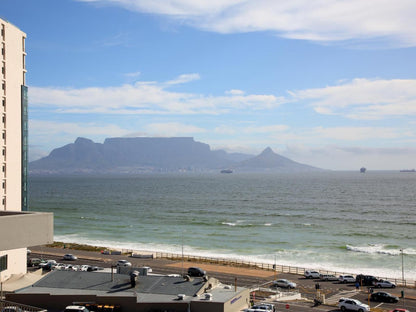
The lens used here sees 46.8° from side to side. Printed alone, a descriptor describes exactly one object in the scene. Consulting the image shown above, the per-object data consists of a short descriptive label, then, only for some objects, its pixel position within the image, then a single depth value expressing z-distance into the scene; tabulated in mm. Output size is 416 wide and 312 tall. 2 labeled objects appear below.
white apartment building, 52438
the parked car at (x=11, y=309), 33250
